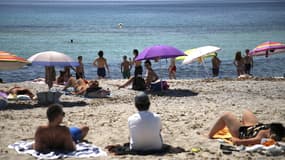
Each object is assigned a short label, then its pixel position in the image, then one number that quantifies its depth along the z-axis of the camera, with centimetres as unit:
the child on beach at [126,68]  2034
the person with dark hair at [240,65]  2028
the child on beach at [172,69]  2036
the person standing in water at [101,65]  1922
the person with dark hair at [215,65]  2064
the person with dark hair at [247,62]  2039
